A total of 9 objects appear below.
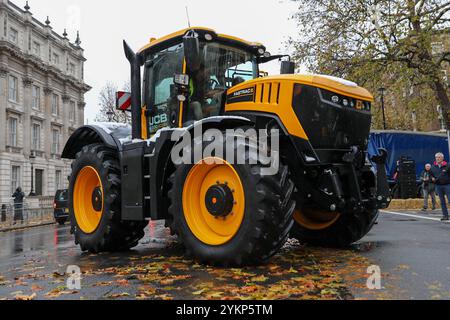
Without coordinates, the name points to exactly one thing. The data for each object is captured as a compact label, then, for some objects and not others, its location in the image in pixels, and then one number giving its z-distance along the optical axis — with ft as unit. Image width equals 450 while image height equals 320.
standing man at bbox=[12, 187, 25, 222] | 65.57
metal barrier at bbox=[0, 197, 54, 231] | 63.71
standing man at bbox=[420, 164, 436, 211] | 55.36
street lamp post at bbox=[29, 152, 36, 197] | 129.24
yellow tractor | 17.44
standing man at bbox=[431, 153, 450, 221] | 42.27
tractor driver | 21.85
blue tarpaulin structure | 75.46
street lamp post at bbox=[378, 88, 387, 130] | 76.48
